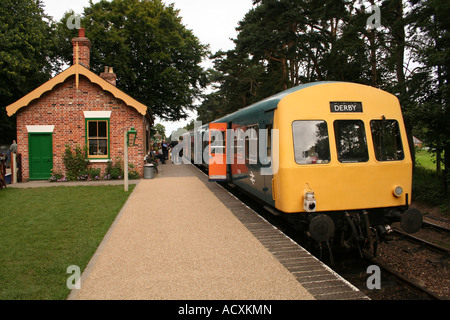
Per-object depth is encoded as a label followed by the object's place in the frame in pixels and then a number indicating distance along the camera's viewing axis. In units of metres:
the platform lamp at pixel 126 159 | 11.97
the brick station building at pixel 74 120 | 15.03
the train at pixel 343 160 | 5.64
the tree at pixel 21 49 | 22.06
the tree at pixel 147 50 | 26.69
